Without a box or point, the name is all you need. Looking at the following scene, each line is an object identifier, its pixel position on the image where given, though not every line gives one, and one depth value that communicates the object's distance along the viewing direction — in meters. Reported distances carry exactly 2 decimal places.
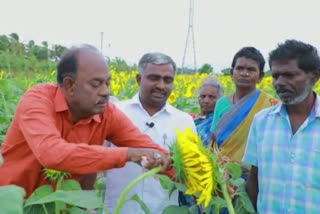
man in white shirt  2.48
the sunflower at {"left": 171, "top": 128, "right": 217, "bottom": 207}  1.66
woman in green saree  2.90
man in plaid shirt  2.01
